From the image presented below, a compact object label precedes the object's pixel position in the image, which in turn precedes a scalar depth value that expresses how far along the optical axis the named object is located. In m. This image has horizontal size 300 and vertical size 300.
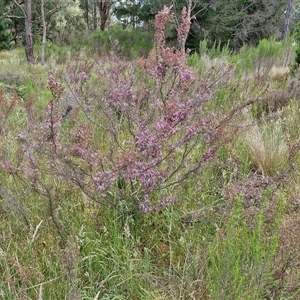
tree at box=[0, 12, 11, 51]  14.74
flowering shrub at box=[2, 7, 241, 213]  1.61
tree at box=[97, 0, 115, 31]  19.16
